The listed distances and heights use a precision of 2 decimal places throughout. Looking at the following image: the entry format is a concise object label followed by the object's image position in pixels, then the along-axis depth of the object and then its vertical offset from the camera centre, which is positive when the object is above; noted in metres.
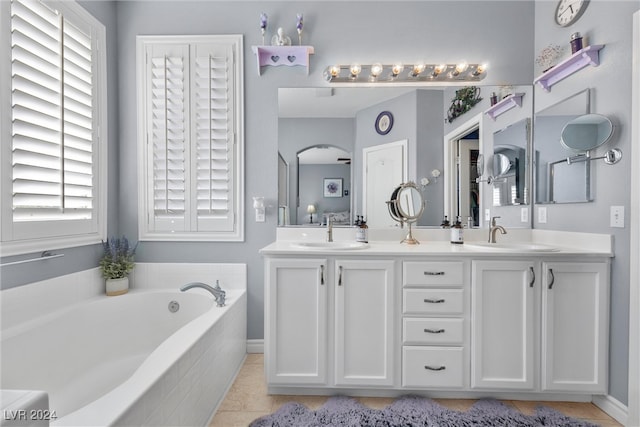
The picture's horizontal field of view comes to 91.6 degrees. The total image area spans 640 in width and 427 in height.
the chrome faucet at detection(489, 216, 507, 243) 2.10 -0.13
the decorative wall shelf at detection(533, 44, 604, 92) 1.75 +0.89
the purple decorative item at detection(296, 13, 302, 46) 2.24 +1.35
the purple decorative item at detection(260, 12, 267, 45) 2.23 +1.36
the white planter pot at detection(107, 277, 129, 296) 2.18 -0.54
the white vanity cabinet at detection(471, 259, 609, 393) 1.72 -0.65
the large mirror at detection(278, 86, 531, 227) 2.29 +0.55
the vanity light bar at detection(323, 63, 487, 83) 2.29 +1.02
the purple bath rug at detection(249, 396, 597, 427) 1.59 -1.08
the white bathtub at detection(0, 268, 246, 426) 1.08 -0.72
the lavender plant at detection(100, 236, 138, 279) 2.20 -0.35
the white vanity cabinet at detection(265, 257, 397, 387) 1.76 -0.63
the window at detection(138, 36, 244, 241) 2.34 +0.56
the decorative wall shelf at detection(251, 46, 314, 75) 2.26 +1.15
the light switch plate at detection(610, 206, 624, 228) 1.62 -0.03
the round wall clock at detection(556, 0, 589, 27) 1.87 +1.26
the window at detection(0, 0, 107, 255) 1.54 +0.48
